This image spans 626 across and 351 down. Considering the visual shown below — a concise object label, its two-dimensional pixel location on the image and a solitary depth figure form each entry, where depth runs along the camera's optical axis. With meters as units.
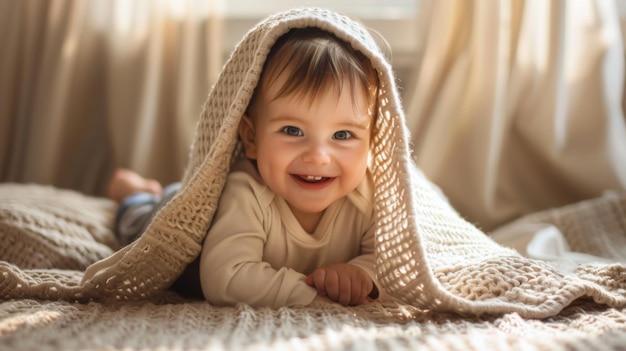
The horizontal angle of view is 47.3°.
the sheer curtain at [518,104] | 1.77
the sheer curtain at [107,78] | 1.98
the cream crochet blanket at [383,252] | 1.03
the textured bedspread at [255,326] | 0.84
